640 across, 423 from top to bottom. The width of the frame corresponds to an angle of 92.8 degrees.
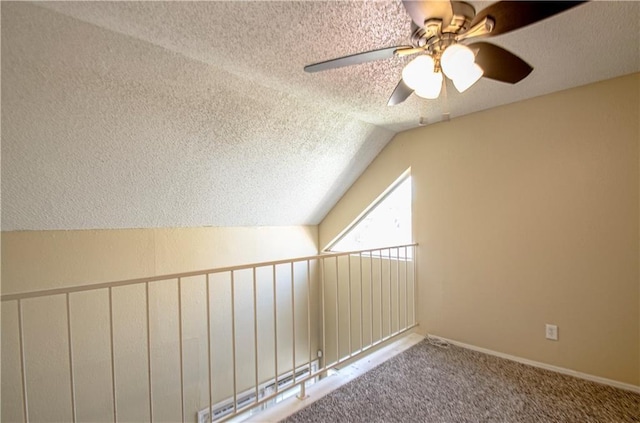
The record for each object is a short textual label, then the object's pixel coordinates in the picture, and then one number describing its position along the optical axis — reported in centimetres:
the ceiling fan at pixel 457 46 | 101
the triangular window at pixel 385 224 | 345
